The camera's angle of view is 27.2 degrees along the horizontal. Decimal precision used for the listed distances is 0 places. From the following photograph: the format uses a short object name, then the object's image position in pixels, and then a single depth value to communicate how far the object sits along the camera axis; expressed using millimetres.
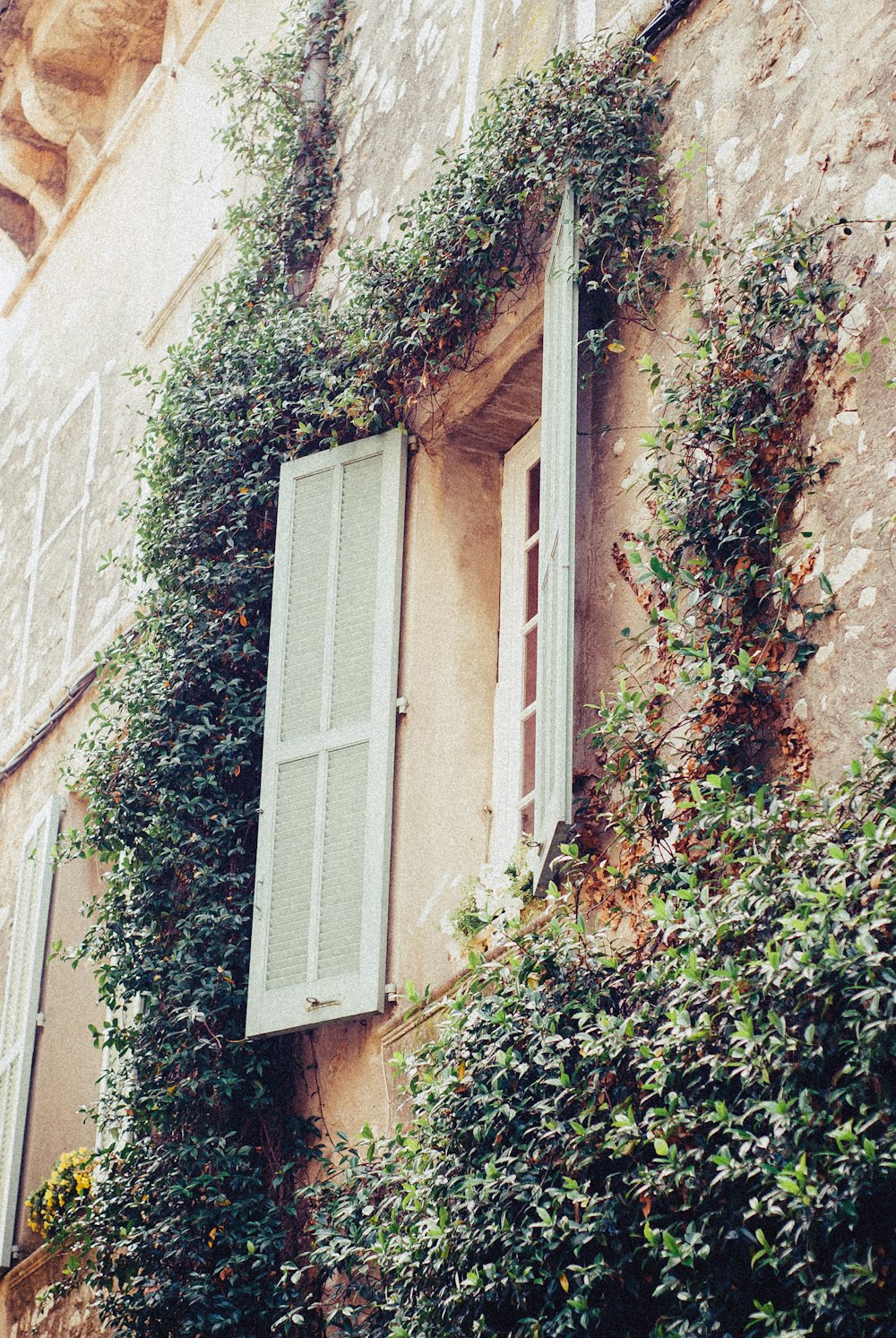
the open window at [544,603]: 5008
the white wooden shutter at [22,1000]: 7762
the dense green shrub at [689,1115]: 3562
